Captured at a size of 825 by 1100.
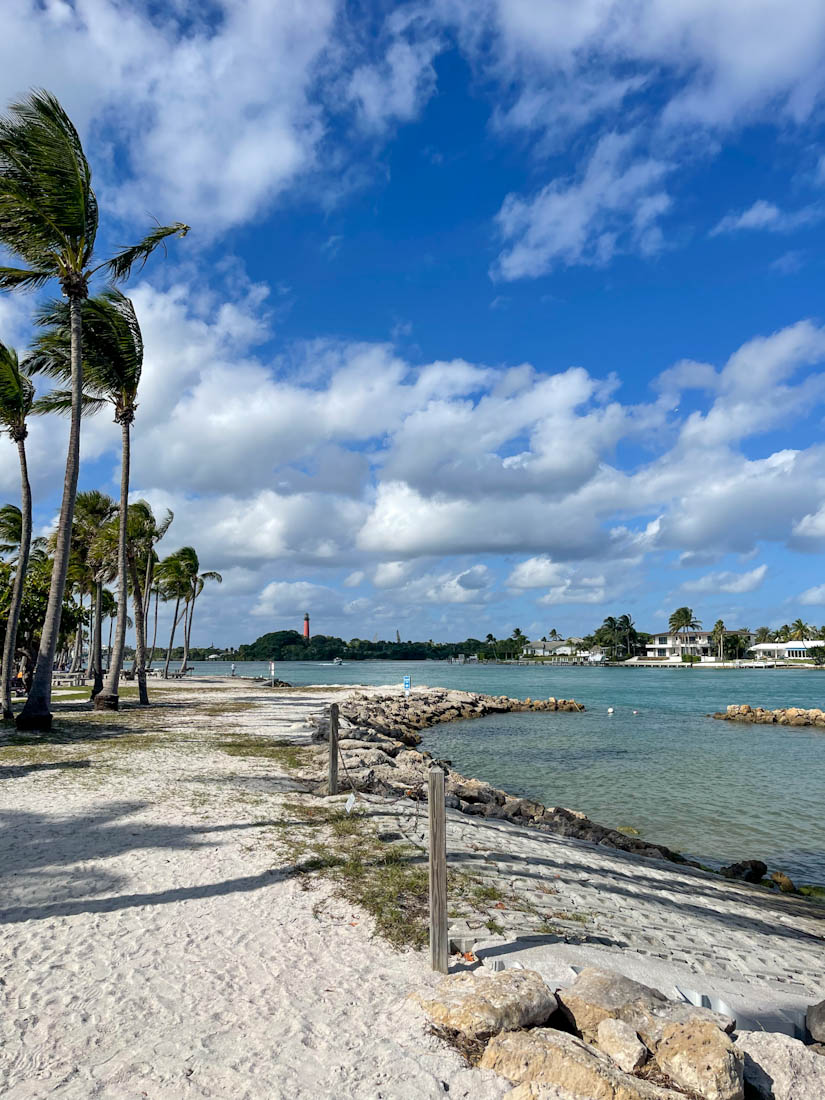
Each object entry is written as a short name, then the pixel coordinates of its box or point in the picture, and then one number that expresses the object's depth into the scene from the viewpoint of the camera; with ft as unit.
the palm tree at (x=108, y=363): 65.51
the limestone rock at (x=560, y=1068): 11.50
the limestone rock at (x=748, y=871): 33.99
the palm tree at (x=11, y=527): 116.88
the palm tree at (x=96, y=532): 110.83
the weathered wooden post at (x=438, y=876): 16.01
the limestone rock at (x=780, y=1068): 12.05
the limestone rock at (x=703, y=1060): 11.51
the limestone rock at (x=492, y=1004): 13.38
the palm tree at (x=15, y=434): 59.57
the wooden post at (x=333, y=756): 34.59
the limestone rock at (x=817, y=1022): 14.57
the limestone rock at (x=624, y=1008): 13.17
